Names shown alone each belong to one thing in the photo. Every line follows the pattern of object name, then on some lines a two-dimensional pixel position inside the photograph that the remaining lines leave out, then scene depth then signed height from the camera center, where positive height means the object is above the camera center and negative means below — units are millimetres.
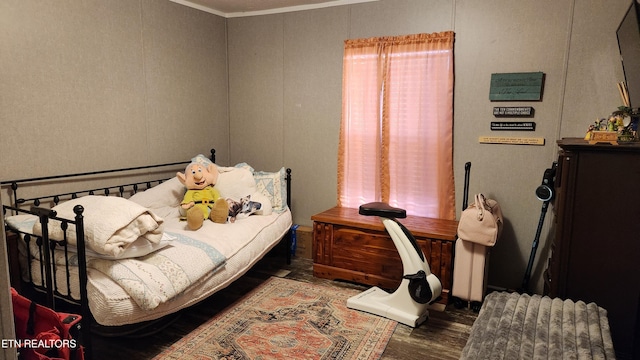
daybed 2088 -800
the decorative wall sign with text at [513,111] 3135 +97
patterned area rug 2424 -1349
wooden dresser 2326 -632
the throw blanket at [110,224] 2098 -560
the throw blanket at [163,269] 2102 -832
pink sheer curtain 3424 -9
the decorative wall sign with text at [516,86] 3100 +284
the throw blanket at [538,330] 1561 -854
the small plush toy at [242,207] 3340 -722
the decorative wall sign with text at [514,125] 3150 -11
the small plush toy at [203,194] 3215 -604
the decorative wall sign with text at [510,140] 3150 -128
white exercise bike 2730 -1088
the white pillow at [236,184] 3604 -562
